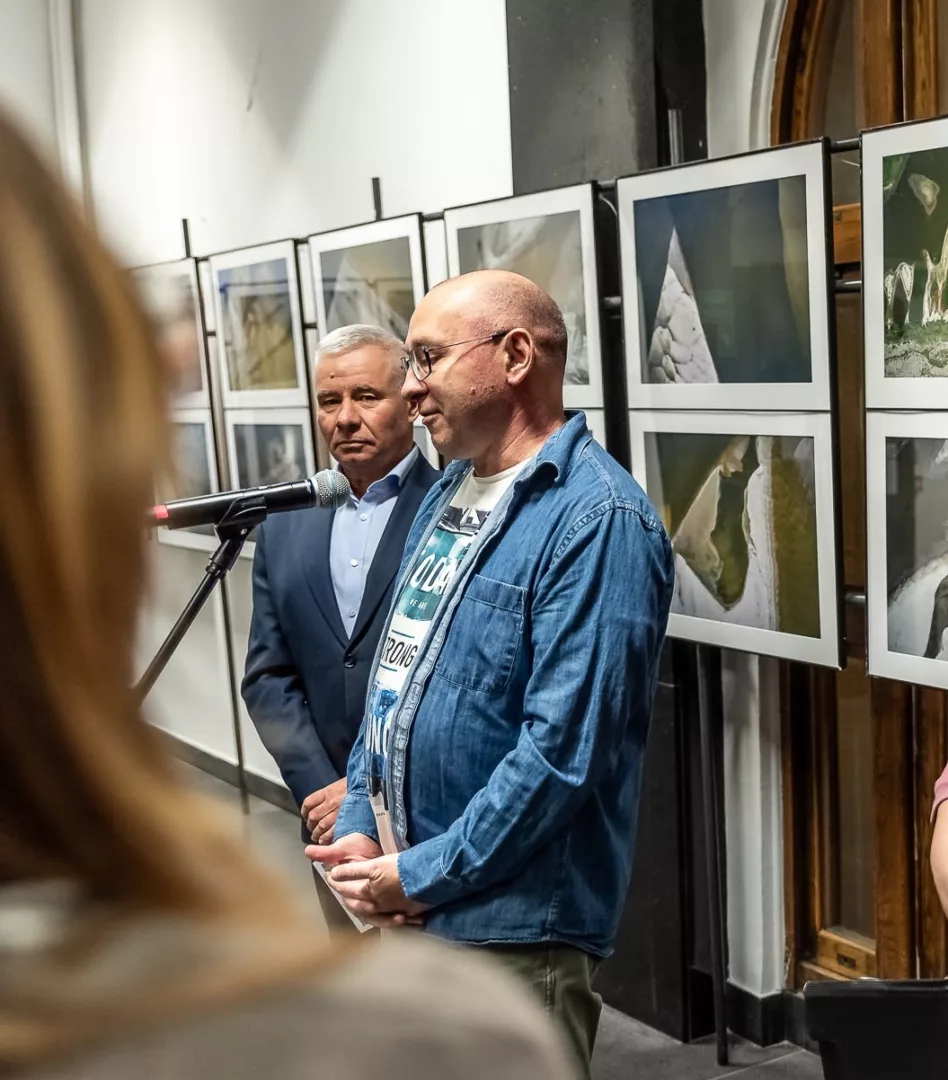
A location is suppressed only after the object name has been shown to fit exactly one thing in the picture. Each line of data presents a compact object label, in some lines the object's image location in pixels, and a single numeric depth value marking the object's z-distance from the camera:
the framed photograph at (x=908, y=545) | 2.22
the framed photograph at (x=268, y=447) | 4.02
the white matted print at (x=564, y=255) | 2.78
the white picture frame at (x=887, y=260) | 2.11
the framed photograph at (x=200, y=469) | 4.59
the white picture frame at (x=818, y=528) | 2.38
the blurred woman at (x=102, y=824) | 0.49
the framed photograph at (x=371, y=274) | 3.35
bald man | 1.80
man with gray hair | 2.46
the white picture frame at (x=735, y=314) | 2.31
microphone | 1.93
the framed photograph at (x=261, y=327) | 3.96
